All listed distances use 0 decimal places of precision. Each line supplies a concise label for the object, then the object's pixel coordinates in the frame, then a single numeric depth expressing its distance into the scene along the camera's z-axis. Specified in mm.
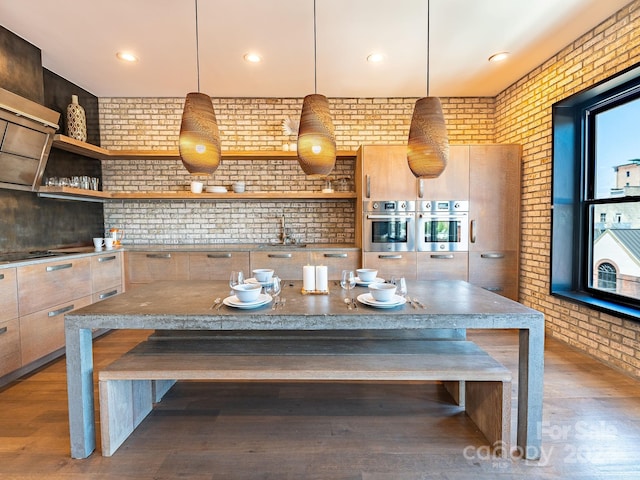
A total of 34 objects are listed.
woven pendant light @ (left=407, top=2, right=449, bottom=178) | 1784
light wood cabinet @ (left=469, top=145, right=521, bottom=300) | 3828
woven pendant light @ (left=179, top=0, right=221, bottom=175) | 1776
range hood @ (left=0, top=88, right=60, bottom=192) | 2727
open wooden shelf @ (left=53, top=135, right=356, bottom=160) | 3975
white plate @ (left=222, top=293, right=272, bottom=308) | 1722
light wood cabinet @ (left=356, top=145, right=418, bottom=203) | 3852
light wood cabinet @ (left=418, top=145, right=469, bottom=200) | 3826
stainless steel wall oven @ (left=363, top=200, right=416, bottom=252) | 3863
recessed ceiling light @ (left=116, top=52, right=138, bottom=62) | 3248
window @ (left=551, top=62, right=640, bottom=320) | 2736
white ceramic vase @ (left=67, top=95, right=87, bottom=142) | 3643
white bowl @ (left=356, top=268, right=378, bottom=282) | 2330
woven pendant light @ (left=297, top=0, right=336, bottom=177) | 1817
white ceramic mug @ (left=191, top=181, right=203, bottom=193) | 4098
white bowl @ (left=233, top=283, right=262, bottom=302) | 1739
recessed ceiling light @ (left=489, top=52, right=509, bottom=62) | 3283
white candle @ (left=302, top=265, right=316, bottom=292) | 2092
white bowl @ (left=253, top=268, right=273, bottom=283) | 2279
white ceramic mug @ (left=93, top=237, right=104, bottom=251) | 3648
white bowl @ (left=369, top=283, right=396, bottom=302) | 1760
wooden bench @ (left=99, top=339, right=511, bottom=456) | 1677
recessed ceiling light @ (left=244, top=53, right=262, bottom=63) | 3271
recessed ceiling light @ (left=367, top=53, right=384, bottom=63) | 3299
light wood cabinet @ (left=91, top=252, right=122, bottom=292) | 3439
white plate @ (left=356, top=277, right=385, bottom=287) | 2288
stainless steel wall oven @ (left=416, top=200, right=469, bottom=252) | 3861
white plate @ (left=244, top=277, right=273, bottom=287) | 2199
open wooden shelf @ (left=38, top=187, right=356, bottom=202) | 4047
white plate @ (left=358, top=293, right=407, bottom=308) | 1730
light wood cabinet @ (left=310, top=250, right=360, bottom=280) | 3947
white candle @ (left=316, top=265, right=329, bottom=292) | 2076
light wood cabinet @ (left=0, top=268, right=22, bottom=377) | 2436
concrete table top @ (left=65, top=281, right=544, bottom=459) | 1612
